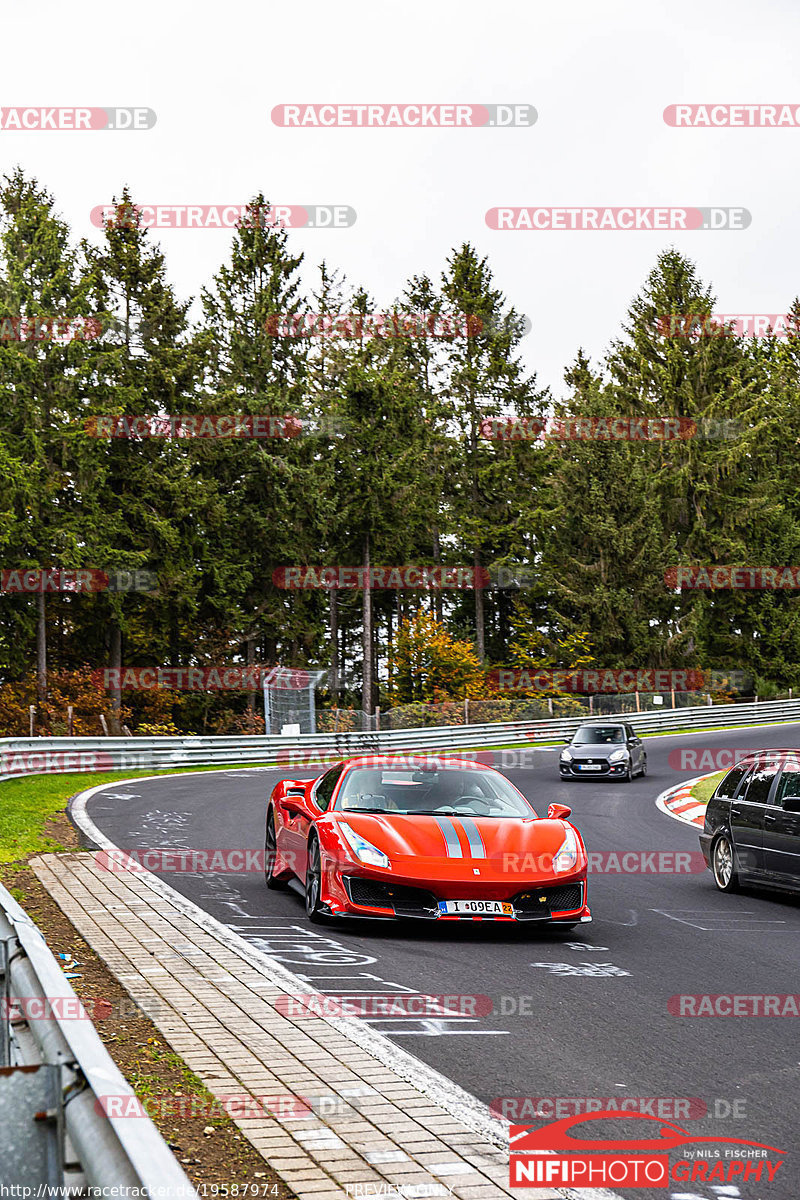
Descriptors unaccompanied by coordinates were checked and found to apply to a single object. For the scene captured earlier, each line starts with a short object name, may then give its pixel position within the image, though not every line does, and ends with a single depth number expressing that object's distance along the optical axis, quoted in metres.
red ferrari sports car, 9.12
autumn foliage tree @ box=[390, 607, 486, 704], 48.94
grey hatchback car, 28.25
